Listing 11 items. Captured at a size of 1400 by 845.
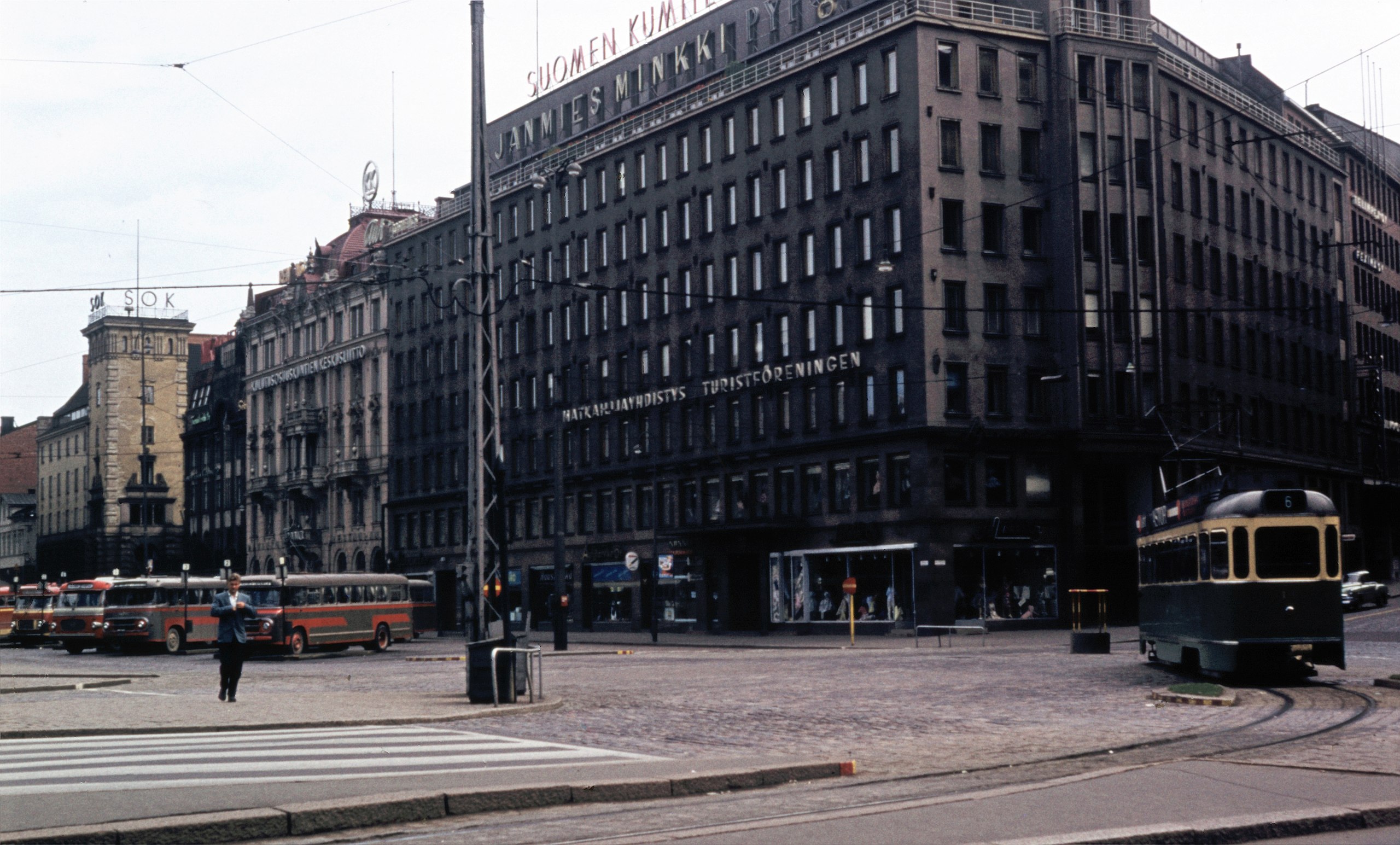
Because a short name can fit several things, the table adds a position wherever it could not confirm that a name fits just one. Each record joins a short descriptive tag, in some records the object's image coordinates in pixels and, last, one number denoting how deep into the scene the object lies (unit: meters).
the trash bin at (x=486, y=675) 21.38
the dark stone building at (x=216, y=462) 112.00
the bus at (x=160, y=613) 48.12
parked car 59.47
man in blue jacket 22.17
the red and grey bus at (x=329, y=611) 44.75
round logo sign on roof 98.50
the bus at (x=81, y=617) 49.94
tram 23.30
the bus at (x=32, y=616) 57.78
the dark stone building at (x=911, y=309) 56.69
